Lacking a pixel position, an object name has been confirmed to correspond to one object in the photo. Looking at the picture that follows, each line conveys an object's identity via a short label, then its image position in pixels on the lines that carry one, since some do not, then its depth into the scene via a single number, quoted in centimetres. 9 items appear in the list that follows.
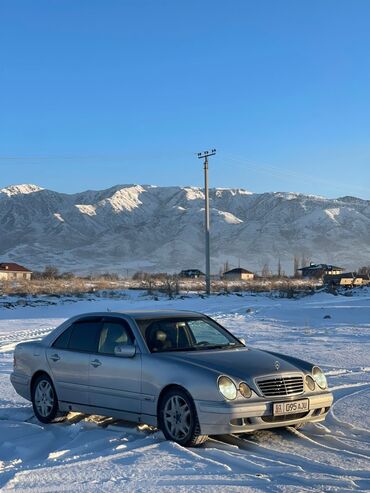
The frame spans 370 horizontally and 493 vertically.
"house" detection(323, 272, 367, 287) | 7444
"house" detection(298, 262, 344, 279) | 10455
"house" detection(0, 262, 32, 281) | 9656
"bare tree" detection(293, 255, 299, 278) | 10831
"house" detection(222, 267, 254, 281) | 10581
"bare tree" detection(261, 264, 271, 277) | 11209
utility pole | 4929
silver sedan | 789
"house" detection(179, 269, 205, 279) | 10602
